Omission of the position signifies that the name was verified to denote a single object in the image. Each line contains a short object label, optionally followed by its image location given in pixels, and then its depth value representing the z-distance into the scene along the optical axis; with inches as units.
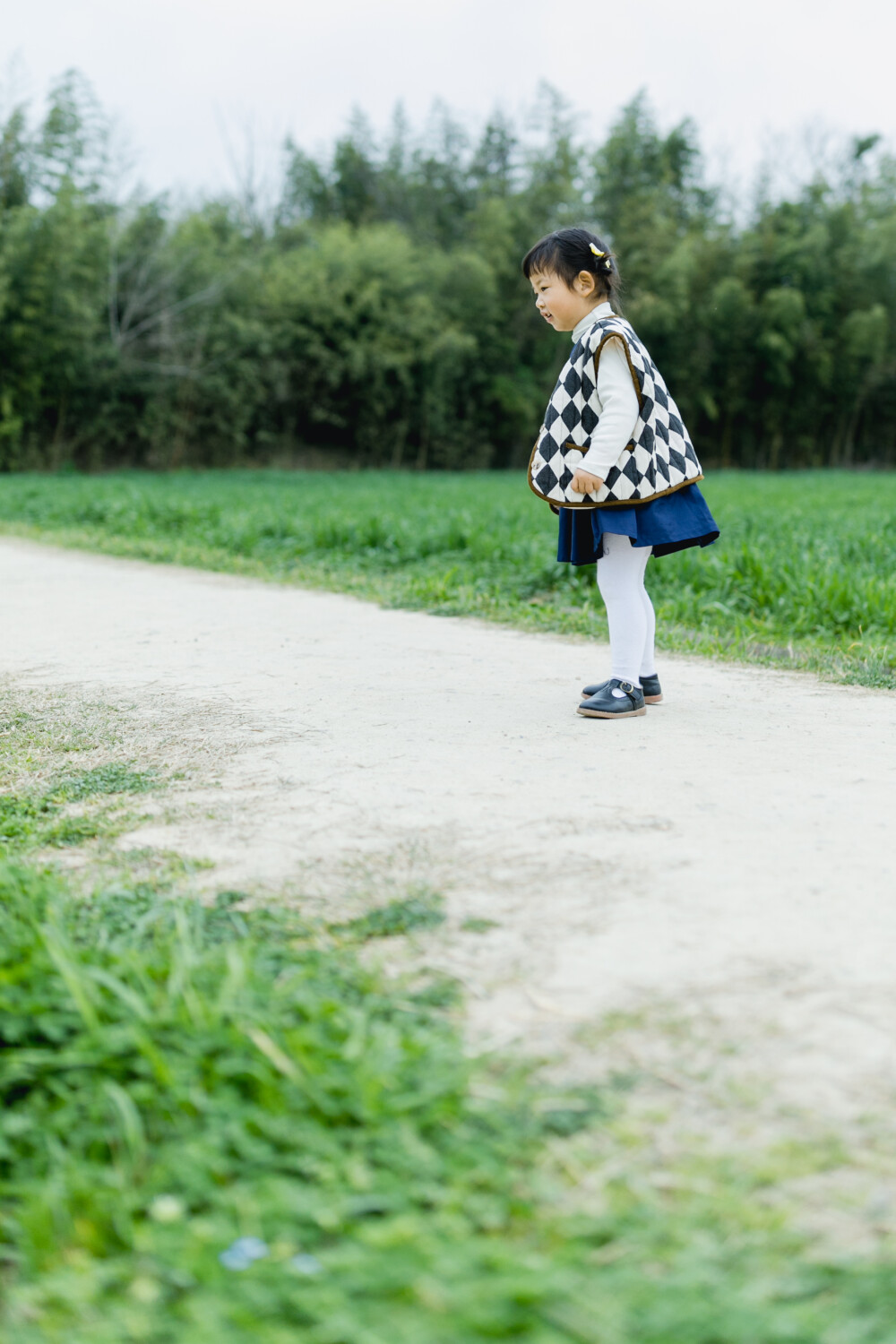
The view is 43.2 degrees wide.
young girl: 130.8
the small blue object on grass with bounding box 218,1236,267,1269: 47.0
